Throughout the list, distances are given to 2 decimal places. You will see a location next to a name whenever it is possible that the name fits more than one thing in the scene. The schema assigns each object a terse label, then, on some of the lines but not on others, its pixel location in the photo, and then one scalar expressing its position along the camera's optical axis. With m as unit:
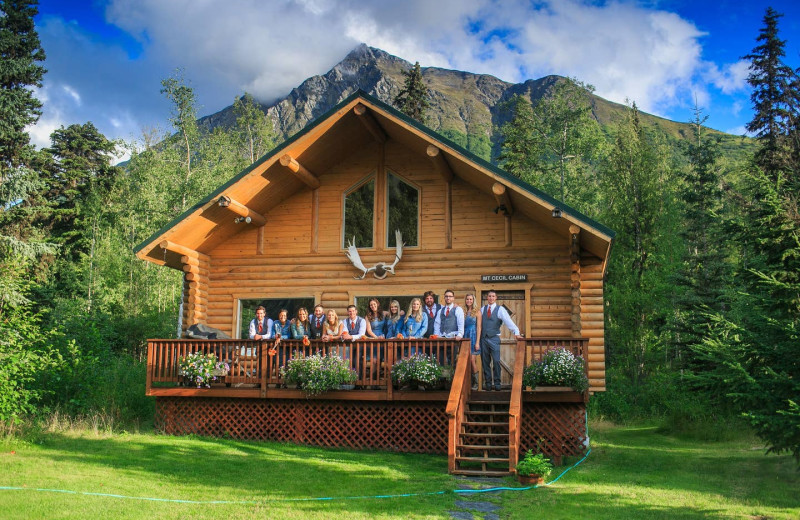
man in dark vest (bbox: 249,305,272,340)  13.64
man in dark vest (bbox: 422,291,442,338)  12.95
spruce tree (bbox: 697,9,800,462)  9.02
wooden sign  14.66
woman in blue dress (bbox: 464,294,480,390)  12.94
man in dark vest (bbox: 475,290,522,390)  12.80
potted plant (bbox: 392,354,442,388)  12.00
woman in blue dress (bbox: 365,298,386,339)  13.28
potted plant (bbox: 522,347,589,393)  11.67
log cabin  12.28
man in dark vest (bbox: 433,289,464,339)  12.72
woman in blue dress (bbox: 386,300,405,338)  13.18
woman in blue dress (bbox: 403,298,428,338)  12.98
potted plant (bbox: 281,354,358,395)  12.32
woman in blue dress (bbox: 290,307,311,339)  13.38
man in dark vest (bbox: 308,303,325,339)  13.34
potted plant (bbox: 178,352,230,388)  13.20
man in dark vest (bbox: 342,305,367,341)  13.12
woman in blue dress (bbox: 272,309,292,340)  13.48
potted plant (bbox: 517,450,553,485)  9.70
